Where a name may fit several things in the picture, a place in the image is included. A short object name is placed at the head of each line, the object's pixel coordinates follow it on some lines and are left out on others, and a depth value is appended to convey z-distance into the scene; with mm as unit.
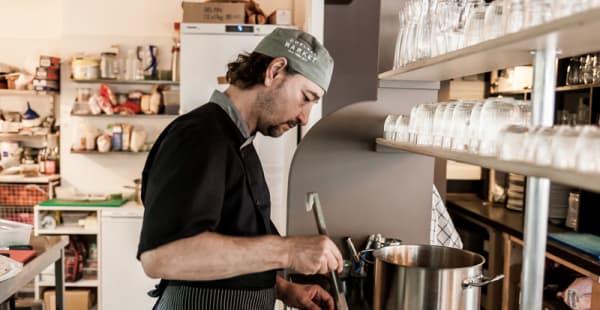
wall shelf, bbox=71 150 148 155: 4148
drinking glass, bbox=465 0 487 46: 1260
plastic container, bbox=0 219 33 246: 2562
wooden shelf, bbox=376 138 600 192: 767
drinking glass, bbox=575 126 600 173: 799
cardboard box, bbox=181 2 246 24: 3533
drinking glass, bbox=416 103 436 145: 1453
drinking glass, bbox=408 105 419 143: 1566
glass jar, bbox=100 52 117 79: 4113
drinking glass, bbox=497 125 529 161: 984
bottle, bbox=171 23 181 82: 4120
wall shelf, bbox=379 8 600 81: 859
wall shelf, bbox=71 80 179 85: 4176
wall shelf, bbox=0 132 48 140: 4262
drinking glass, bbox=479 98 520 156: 1147
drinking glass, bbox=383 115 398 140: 1822
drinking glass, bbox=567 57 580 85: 3329
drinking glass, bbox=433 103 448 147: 1381
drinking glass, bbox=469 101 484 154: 1196
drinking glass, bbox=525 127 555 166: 904
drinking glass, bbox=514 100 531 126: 1180
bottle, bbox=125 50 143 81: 4180
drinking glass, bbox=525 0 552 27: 984
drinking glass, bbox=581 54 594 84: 3158
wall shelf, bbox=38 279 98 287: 3895
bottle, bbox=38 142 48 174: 4320
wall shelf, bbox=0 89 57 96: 4236
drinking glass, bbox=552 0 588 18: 909
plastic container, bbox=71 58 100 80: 4082
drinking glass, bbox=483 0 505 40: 1148
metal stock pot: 1336
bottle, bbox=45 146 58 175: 4316
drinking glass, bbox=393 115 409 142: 1678
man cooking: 1168
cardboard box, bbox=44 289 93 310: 3861
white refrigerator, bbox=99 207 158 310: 3648
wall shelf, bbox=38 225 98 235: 3840
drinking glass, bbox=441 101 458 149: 1331
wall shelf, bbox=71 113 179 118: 4156
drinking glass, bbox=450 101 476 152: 1250
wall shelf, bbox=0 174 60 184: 4098
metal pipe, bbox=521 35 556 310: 1089
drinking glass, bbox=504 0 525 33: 1054
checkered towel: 2285
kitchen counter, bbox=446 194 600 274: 2749
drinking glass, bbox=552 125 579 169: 844
